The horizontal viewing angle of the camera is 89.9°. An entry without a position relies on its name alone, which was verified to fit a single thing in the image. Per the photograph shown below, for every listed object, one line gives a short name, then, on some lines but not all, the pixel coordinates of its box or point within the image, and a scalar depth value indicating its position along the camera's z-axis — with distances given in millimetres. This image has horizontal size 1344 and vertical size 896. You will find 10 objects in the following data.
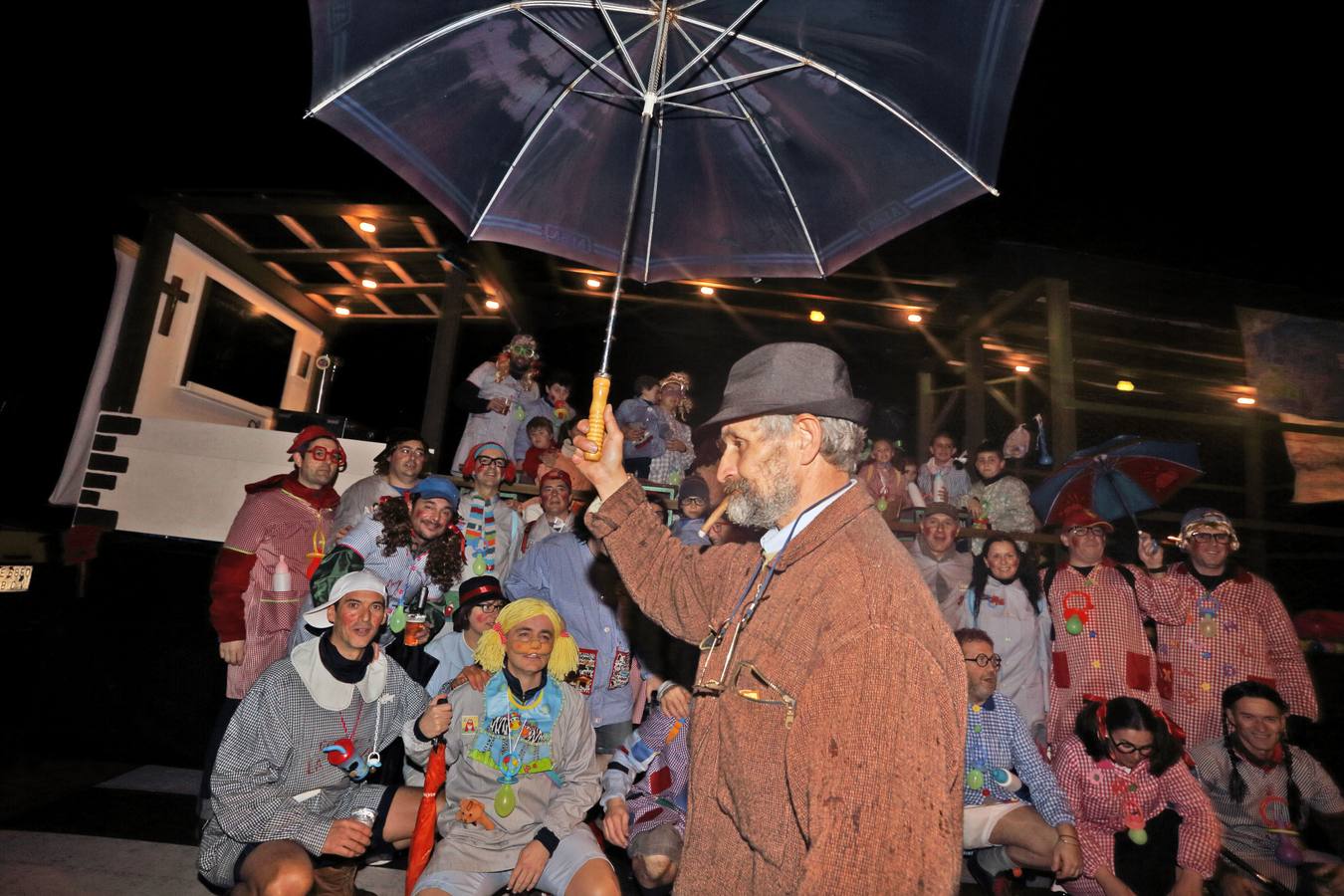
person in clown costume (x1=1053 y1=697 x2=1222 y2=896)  3771
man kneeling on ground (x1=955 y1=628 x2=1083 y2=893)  3688
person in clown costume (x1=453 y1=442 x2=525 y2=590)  5605
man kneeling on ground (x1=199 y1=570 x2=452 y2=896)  3119
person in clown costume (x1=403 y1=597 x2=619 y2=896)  3354
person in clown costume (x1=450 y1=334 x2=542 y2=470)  7312
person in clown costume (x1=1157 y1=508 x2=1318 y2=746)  4832
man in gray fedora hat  1080
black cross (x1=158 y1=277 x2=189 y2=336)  7543
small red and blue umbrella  5855
